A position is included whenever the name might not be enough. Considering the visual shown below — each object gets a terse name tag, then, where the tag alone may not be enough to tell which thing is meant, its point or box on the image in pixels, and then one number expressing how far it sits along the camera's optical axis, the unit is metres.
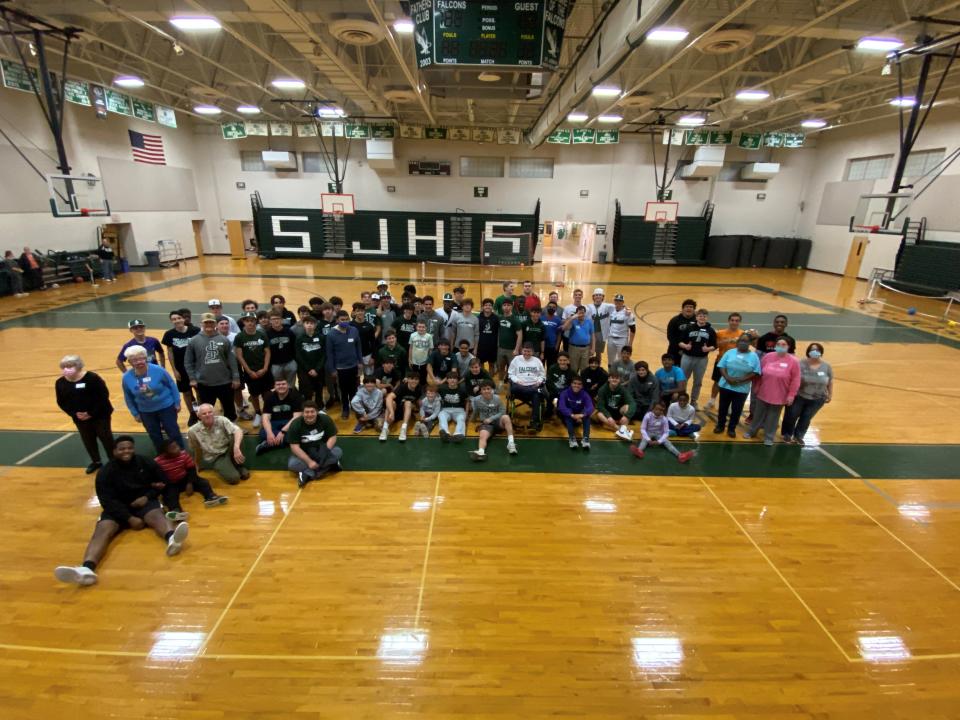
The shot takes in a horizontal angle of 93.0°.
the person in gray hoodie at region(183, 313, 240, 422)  6.21
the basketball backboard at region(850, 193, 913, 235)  12.59
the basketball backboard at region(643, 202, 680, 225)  22.57
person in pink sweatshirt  6.39
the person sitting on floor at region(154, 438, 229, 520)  4.98
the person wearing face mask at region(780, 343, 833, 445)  6.45
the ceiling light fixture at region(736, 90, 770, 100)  15.44
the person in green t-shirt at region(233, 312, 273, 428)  6.57
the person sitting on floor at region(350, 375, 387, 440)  6.96
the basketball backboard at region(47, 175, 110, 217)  12.76
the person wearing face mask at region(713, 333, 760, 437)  6.62
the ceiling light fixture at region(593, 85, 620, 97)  13.98
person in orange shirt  7.25
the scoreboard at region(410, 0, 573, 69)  6.43
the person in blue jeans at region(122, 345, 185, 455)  5.31
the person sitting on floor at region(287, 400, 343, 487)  5.75
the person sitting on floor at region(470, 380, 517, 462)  6.50
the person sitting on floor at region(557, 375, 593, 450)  6.74
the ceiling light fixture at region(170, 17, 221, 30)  10.02
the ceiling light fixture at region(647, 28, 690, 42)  9.54
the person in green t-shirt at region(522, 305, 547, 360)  7.66
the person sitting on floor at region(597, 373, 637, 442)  6.99
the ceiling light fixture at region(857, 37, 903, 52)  10.38
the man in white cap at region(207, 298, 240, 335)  6.76
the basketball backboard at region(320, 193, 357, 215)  21.42
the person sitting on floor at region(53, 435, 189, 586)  4.48
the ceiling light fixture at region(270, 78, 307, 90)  14.59
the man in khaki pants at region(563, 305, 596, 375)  7.71
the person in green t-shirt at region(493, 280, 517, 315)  8.11
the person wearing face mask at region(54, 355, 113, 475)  5.18
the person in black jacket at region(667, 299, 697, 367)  7.23
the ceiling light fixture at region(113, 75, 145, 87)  14.99
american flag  20.92
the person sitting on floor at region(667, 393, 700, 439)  6.90
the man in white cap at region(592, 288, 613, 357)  8.15
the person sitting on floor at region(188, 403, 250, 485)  5.66
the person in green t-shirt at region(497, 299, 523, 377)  7.79
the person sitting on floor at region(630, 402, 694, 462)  6.55
